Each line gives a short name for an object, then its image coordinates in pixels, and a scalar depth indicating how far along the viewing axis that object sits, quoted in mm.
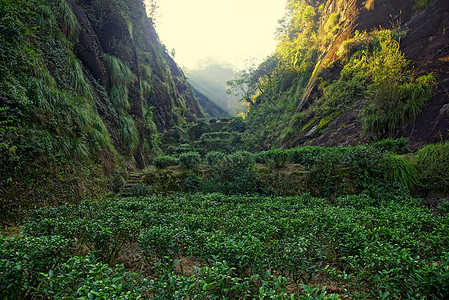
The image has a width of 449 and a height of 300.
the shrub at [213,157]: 8144
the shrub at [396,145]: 5695
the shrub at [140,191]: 6629
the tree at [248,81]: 25628
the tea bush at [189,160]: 8289
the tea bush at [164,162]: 8734
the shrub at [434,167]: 4203
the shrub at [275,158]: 7302
